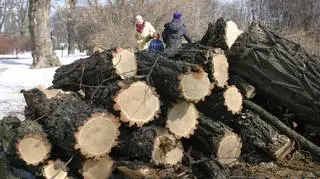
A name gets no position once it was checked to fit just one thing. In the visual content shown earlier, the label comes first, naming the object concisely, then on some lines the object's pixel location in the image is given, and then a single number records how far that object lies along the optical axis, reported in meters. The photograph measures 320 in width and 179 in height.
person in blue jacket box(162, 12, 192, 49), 11.06
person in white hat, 12.08
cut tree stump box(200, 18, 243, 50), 6.21
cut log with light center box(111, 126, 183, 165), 5.48
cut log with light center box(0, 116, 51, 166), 5.54
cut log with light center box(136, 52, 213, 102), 5.55
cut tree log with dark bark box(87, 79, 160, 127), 5.51
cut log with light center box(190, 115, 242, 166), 5.82
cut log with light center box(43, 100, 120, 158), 5.35
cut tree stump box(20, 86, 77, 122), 6.08
